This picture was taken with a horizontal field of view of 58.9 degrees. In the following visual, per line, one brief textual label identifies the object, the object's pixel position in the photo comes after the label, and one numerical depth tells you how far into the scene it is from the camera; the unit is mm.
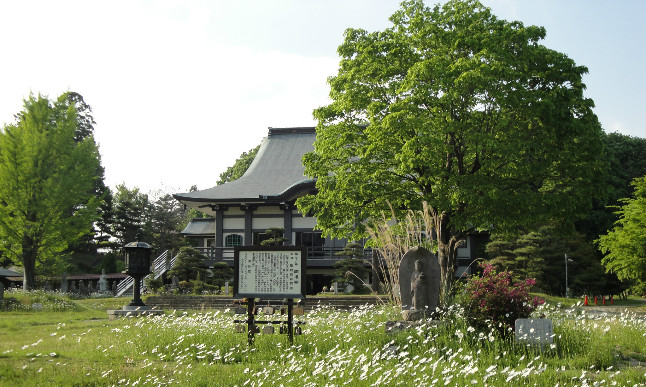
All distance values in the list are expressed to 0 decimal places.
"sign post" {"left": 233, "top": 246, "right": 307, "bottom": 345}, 8922
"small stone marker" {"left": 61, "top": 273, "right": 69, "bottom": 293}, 29291
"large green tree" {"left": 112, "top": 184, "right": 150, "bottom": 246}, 45344
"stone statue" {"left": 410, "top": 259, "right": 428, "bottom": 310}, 9047
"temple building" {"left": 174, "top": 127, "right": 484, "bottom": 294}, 27469
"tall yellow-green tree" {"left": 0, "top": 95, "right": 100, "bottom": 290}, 22469
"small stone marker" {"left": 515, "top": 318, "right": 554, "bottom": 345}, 7375
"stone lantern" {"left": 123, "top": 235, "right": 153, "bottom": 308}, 17016
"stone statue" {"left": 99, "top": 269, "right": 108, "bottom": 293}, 29500
